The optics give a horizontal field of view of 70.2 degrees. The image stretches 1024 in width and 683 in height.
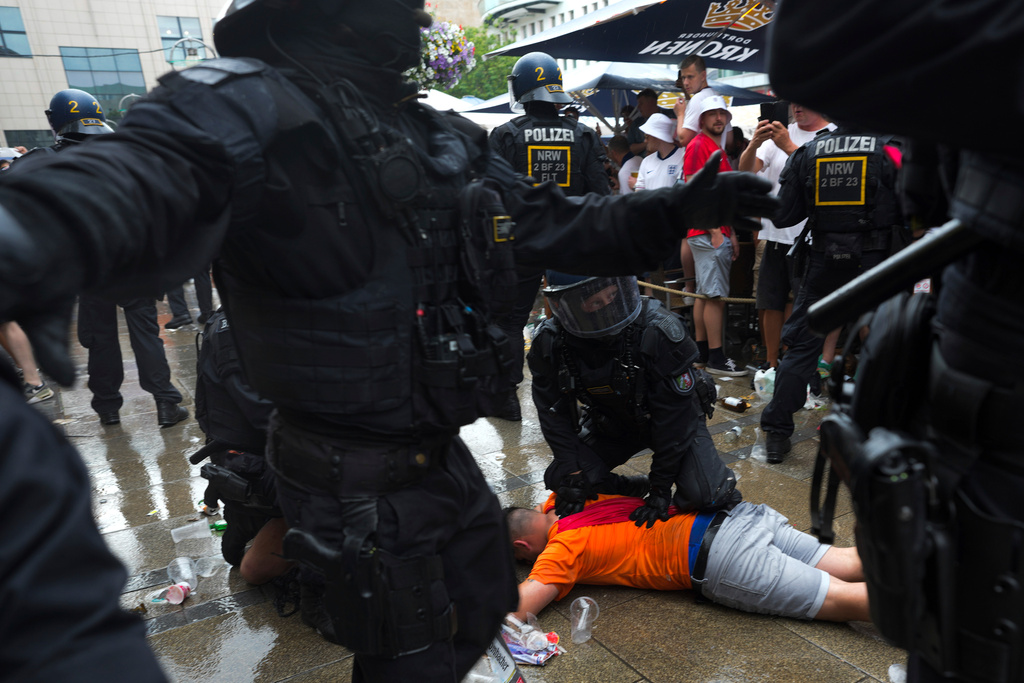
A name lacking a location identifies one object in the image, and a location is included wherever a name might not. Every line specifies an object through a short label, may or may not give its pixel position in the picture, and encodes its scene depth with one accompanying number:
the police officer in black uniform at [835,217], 4.25
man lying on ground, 2.70
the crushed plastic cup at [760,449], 4.43
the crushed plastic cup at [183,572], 3.30
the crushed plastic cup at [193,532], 3.78
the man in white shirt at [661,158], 6.64
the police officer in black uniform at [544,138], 5.14
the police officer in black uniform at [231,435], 2.79
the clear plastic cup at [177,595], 3.15
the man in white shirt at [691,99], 5.95
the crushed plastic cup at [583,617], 2.76
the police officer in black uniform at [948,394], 1.02
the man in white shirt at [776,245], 4.98
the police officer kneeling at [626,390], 3.02
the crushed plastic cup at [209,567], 3.39
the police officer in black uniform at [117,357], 5.57
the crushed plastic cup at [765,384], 5.34
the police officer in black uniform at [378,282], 1.52
